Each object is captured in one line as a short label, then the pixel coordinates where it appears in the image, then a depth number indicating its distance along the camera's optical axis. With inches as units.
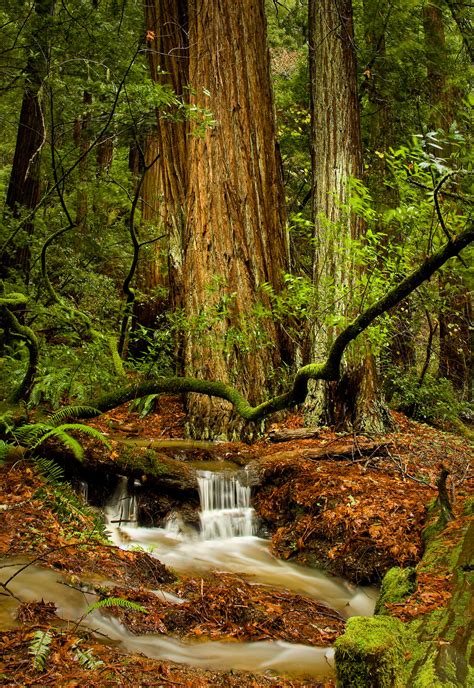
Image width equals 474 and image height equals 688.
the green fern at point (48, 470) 175.2
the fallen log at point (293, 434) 269.3
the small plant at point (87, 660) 94.5
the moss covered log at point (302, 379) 129.9
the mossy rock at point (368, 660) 74.2
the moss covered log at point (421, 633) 75.2
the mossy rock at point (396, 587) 122.4
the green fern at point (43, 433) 178.5
